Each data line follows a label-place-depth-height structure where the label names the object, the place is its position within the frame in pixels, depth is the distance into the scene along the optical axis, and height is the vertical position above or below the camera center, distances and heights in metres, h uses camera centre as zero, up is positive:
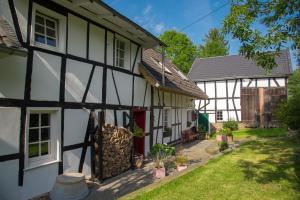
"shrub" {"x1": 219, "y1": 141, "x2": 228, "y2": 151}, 9.41 -1.52
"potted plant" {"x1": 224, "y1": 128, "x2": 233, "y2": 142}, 12.15 -1.33
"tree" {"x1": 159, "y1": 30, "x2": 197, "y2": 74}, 31.54 +9.74
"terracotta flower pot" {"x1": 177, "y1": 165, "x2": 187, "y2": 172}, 6.85 -1.80
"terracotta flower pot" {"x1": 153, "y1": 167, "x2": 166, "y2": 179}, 6.25 -1.82
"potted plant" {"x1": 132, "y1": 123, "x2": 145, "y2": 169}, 7.34 -1.58
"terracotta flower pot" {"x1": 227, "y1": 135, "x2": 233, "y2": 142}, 12.15 -1.51
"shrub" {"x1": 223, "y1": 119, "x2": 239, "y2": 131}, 15.15 -0.93
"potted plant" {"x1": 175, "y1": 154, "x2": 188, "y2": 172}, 6.86 -1.67
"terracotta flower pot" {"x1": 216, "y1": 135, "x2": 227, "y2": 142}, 11.66 -1.46
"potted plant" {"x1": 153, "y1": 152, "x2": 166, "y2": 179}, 6.26 -1.73
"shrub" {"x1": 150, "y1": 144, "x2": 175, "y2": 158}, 7.66 -1.41
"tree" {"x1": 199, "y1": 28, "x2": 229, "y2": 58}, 34.12 +10.82
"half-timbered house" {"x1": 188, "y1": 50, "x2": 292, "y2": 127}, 16.63 +2.10
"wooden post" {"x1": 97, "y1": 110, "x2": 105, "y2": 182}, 5.93 -0.87
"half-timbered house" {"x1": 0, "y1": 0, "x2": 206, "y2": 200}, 4.30 +0.79
